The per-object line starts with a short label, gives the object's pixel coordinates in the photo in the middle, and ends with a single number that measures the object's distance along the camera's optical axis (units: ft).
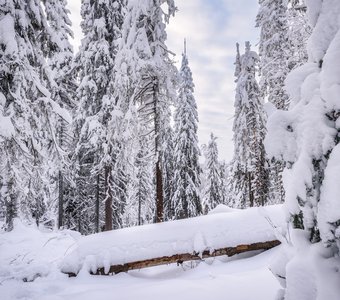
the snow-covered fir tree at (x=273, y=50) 51.29
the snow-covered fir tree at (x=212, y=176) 100.42
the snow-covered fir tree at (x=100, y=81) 48.29
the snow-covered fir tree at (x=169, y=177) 90.17
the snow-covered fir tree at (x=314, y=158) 8.14
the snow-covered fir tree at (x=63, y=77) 60.34
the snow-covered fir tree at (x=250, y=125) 66.29
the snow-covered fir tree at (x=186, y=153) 78.74
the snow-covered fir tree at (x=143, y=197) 115.32
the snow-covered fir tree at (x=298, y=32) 27.43
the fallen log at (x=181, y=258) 22.27
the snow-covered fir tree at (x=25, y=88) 21.01
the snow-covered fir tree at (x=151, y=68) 37.04
